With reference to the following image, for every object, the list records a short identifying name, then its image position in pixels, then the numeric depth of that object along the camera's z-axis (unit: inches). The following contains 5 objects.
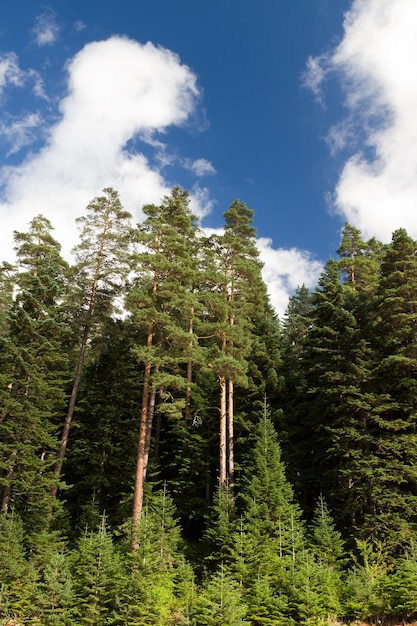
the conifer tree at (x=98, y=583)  589.6
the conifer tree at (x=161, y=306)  800.9
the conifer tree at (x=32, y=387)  791.7
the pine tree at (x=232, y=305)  892.6
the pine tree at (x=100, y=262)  1029.8
